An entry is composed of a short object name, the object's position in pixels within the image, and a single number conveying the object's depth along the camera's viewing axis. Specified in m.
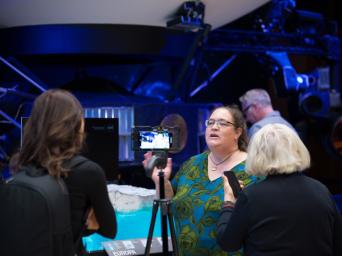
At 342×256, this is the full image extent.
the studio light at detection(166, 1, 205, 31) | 5.18
